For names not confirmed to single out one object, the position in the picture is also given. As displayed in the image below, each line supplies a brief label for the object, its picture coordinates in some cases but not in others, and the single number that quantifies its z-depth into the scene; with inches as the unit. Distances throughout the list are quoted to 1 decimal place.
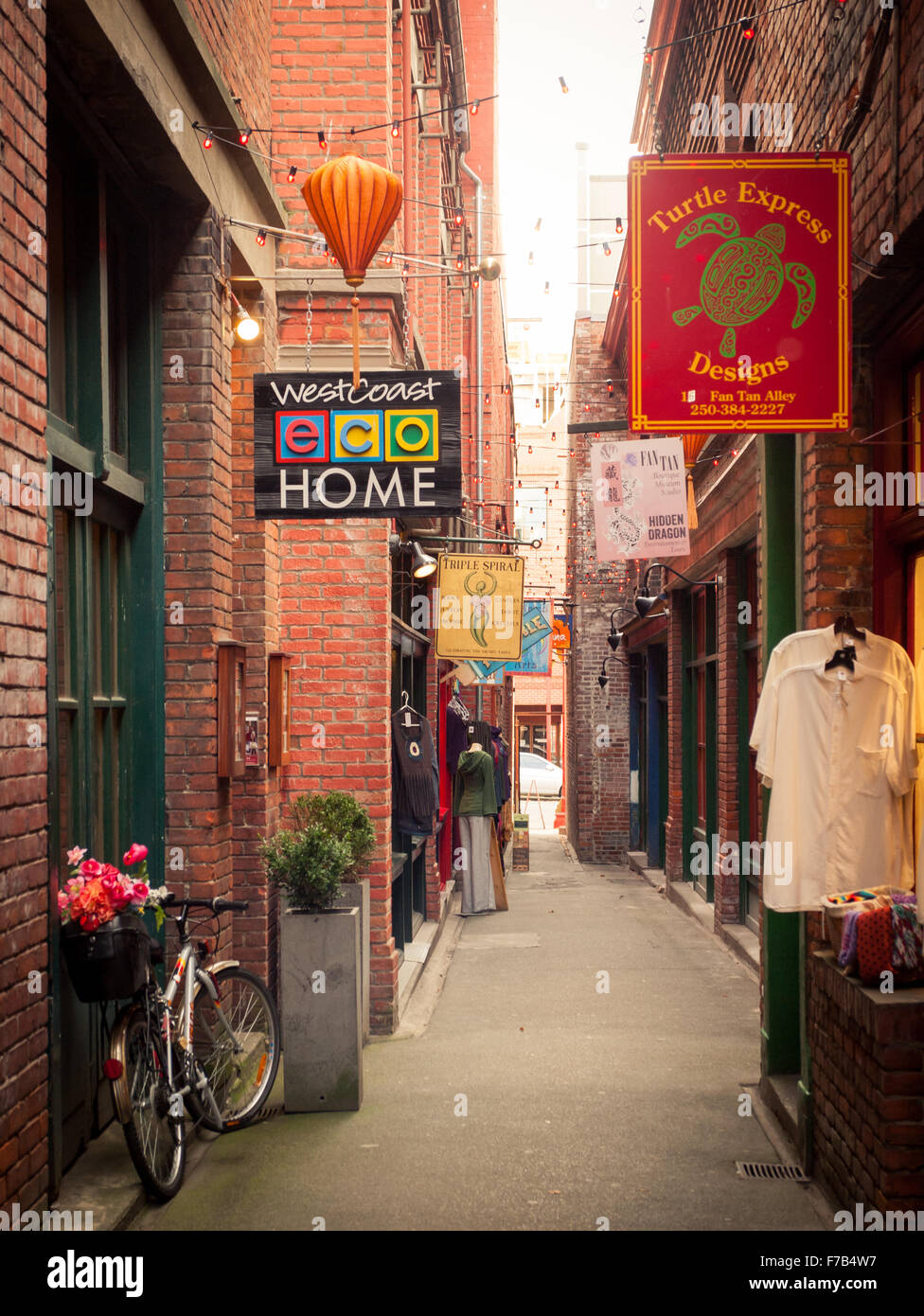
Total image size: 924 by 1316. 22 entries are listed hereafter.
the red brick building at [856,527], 168.2
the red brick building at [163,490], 154.0
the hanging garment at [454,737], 586.6
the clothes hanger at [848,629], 201.5
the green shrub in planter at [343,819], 293.3
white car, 1472.7
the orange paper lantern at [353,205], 235.5
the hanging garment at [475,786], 573.9
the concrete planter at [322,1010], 254.4
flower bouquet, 175.6
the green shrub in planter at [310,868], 258.8
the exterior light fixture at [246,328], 279.8
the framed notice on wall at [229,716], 249.3
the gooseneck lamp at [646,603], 598.9
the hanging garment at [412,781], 386.0
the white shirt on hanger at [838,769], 199.2
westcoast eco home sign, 242.1
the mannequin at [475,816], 573.6
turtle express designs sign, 194.4
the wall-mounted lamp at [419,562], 411.8
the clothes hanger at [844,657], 199.8
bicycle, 188.1
